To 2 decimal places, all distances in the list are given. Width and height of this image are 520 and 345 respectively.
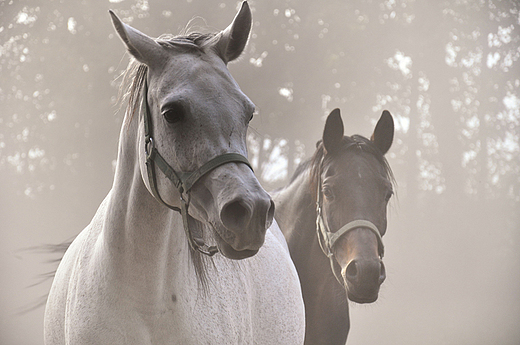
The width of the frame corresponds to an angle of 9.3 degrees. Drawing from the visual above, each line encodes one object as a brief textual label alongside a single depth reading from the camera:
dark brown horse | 10.35
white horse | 9.65
